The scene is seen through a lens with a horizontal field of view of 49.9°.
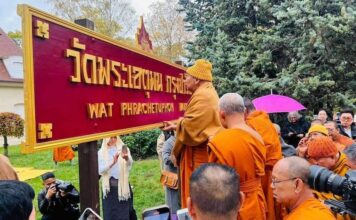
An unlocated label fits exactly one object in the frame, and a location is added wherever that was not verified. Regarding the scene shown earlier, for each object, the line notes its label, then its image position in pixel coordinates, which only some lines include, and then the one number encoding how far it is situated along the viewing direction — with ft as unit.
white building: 79.51
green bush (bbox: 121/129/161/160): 41.73
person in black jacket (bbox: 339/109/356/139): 18.93
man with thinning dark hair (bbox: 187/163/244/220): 5.45
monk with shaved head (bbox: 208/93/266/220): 9.37
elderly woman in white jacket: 16.97
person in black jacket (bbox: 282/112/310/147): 22.24
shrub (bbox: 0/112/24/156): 55.11
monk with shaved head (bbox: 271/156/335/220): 7.99
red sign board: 6.07
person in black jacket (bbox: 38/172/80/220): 14.10
